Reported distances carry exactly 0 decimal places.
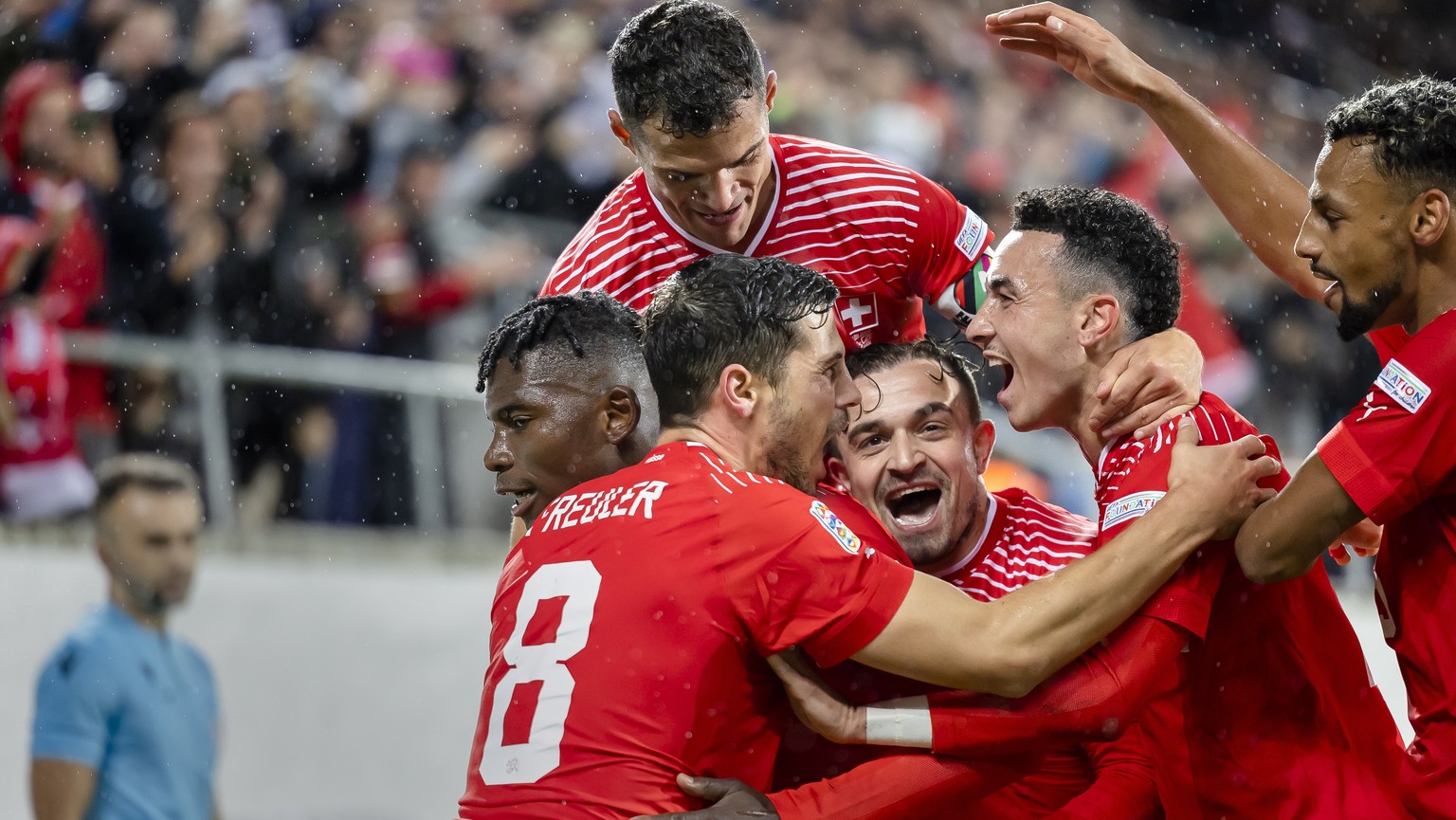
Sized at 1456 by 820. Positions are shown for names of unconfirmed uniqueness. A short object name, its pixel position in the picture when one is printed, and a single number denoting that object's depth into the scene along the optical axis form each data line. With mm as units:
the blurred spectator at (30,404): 12539
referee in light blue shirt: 10844
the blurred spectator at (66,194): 12859
